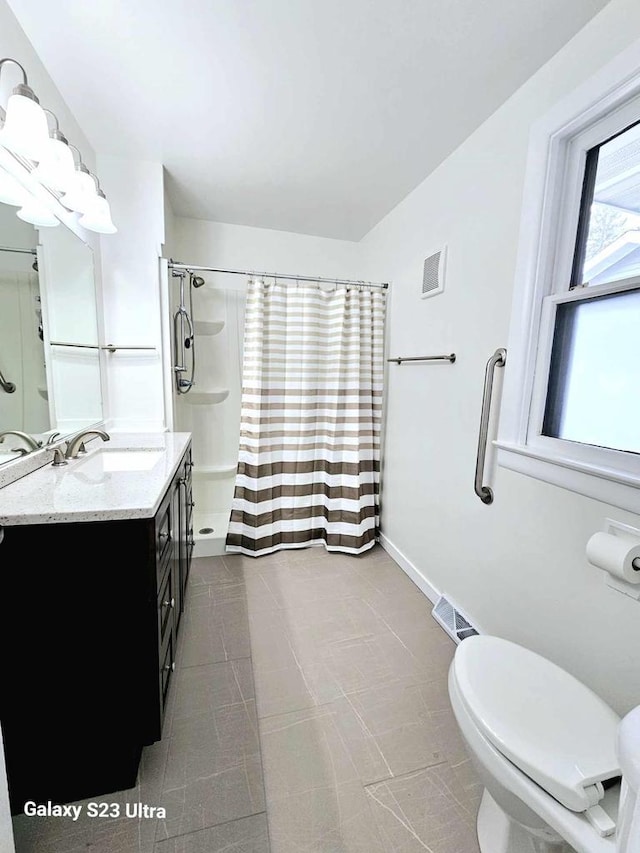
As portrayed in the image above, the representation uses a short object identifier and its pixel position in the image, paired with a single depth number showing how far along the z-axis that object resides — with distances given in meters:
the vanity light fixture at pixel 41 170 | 1.11
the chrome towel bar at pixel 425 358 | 1.87
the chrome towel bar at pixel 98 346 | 1.61
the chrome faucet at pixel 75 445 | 1.50
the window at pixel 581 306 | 1.13
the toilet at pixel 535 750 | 0.76
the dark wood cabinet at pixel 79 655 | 0.99
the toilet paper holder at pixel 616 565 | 1.00
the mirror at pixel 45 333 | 1.25
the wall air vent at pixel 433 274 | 1.94
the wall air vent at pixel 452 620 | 1.76
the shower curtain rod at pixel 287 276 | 2.21
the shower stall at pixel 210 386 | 2.66
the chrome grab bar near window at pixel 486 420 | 1.51
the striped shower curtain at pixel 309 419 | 2.49
